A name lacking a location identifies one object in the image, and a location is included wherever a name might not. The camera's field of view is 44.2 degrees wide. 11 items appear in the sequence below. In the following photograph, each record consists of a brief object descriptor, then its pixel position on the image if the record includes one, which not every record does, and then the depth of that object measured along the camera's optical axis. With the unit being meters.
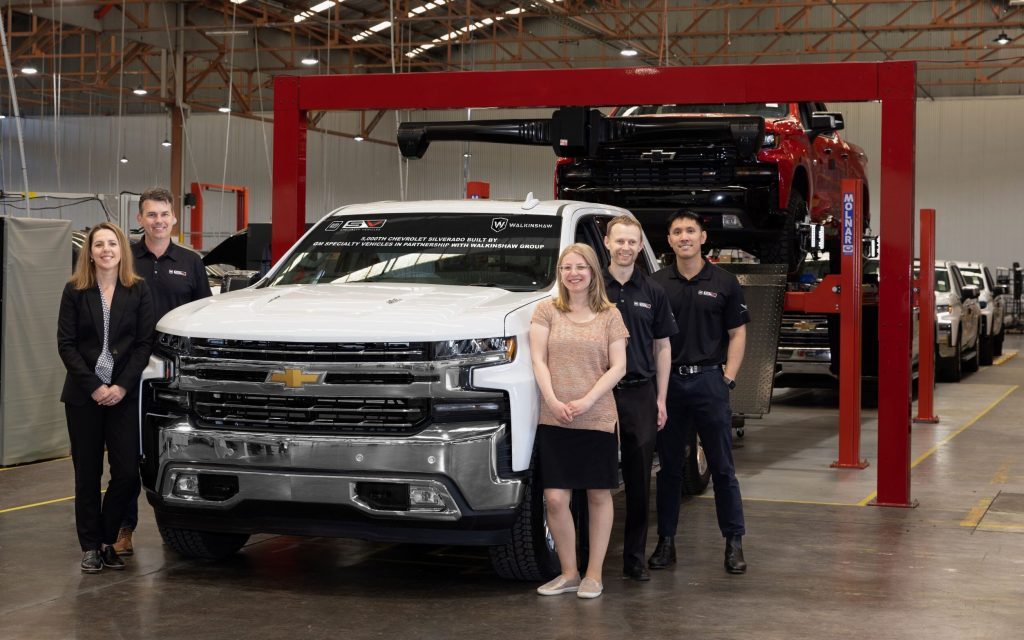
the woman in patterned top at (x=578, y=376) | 5.39
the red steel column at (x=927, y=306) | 13.51
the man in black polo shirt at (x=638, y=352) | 5.75
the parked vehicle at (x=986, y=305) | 21.74
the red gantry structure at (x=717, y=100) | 7.87
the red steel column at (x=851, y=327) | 9.80
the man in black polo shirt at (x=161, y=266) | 6.45
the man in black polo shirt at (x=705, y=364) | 6.18
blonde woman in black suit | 5.99
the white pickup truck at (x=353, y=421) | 5.29
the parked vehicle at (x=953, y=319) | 17.44
